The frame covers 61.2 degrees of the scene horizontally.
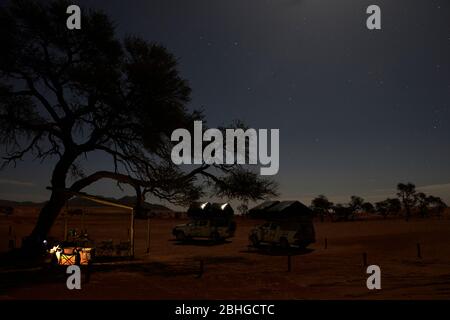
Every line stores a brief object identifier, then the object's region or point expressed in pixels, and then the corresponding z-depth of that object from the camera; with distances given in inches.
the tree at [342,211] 3996.1
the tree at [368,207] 5196.9
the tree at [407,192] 4877.0
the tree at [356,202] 4807.6
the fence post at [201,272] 588.4
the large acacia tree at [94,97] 783.7
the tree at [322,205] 4506.6
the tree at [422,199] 4744.1
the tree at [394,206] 4808.1
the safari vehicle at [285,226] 1005.2
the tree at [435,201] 4938.5
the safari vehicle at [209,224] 1253.7
